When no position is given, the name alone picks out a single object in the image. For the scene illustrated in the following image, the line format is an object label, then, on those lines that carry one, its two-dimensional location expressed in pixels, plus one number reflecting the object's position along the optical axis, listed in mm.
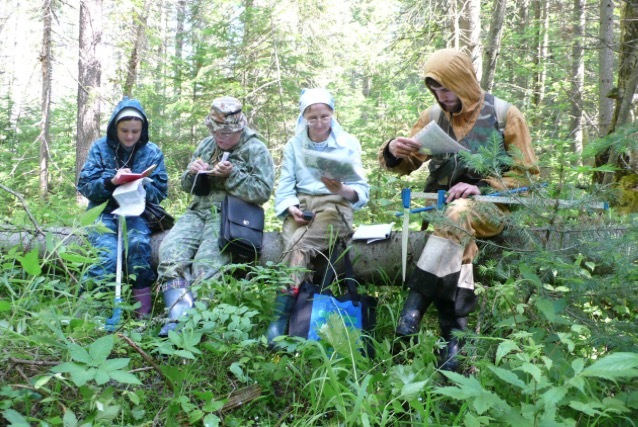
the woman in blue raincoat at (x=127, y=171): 4227
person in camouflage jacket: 4062
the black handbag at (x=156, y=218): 4641
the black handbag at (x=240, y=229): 4109
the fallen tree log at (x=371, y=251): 4121
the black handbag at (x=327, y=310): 3354
